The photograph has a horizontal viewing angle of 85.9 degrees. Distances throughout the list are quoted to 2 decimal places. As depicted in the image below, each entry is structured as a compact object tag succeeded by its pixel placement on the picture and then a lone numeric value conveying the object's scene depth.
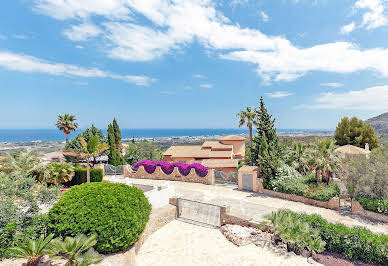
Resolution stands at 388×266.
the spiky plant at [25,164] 15.69
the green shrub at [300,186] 15.86
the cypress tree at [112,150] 31.81
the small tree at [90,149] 20.48
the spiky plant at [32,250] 7.25
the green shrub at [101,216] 8.83
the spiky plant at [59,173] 18.76
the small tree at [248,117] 31.39
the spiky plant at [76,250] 7.54
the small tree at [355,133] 36.38
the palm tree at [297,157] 21.62
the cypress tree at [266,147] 18.84
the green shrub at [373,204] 13.23
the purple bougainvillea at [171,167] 23.56
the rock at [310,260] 9.95
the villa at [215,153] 30.56
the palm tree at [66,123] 35.55
